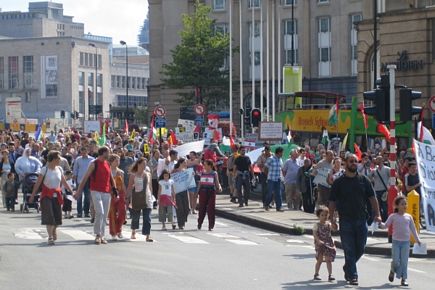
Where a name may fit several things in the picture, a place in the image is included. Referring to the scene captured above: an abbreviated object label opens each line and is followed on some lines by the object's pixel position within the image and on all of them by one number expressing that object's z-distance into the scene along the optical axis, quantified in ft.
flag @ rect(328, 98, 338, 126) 138.92
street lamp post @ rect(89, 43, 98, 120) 451.77
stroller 95.04
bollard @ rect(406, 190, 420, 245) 71.92
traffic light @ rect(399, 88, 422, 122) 70.13
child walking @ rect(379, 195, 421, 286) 53.57
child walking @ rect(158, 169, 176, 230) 82.28
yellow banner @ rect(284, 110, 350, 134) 147.84
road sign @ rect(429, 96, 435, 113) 97.41
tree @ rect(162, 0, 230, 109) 248.93
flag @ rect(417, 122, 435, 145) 79.71
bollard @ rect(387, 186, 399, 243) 73.36
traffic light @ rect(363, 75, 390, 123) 70.07
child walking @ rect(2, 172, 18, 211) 98.89
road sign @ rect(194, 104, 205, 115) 183.29
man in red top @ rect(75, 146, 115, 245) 69.05
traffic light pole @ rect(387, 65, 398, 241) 69.77
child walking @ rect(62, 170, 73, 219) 91.86
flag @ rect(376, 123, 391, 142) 98.90
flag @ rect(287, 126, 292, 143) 133.30
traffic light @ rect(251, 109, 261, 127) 148.46
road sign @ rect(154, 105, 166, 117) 148.54
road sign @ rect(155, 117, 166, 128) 147.23
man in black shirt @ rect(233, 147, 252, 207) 101.45
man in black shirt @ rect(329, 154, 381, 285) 53.36
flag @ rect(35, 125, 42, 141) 167.18
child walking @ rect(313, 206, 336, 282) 54.19
